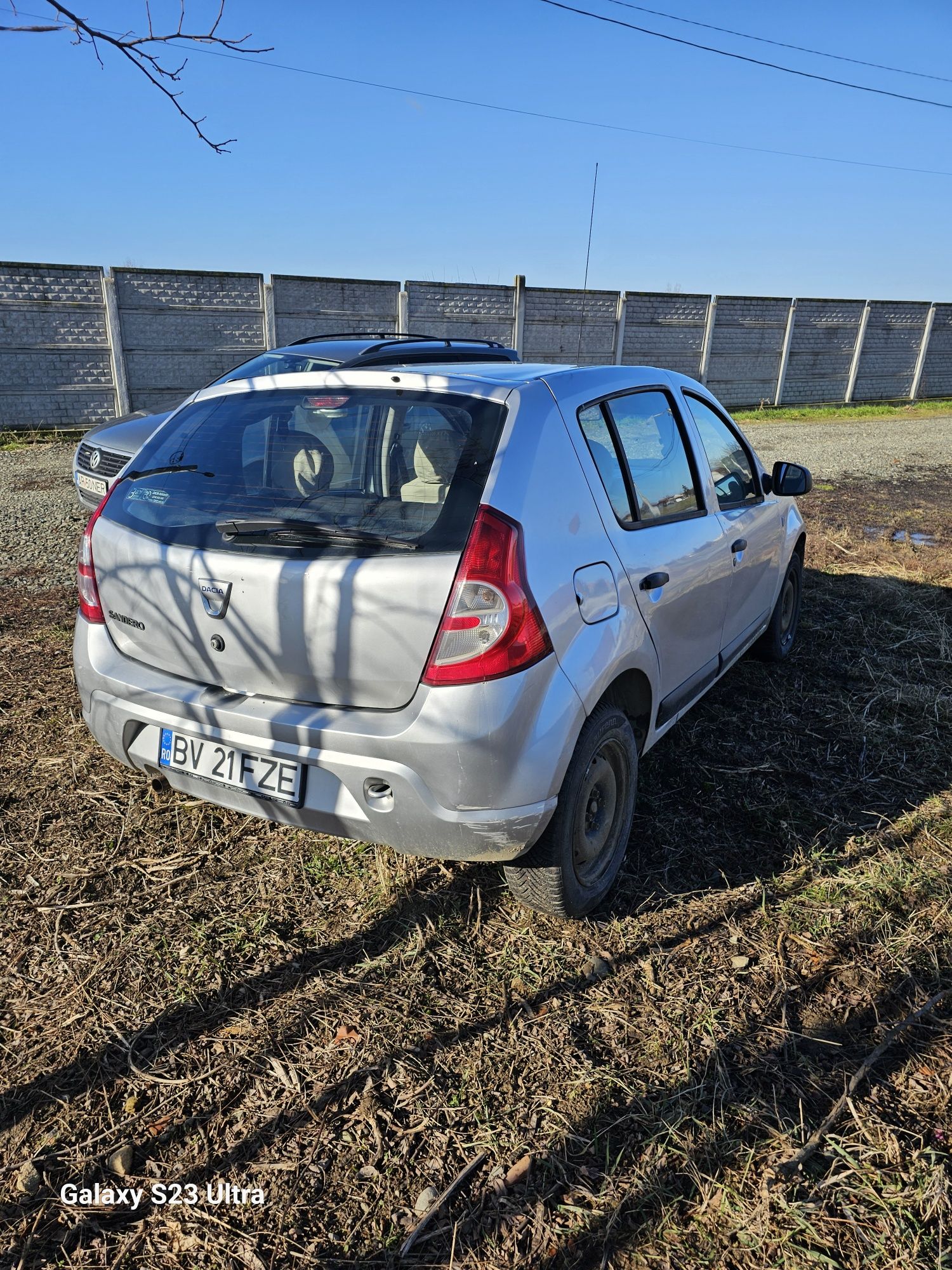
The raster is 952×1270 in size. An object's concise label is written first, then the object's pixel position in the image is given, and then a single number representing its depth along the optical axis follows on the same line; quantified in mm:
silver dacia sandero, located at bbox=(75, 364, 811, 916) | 2205
